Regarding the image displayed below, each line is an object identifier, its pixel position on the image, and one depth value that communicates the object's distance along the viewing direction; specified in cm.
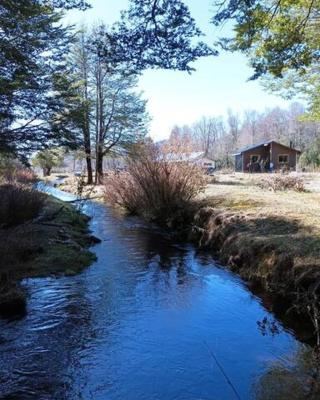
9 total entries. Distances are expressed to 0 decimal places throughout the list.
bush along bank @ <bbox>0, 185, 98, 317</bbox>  784
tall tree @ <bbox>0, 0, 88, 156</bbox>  1135
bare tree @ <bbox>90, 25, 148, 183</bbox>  3659
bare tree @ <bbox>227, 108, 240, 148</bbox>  10497
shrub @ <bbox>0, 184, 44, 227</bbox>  1205
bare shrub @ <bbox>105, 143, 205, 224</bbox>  1634
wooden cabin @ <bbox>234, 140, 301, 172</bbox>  5203
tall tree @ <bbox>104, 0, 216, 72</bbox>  720
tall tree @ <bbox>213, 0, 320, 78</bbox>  879
